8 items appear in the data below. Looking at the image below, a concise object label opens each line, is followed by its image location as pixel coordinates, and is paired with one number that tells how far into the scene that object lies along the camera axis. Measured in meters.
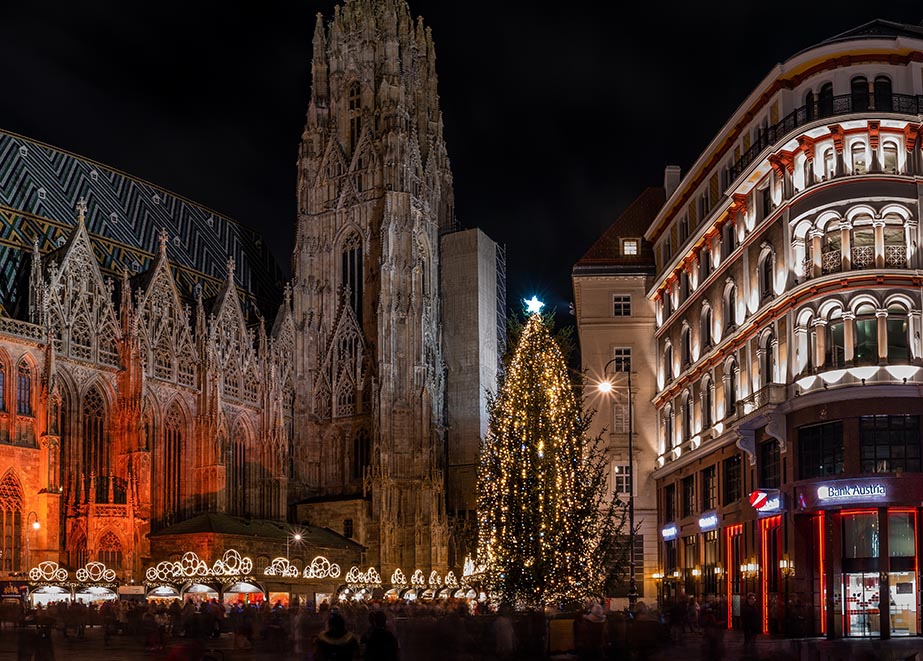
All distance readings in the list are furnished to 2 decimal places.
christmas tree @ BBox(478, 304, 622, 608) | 38.19
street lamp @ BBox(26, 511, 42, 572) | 62.47
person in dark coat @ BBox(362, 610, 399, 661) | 16.11
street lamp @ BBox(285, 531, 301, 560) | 76.06
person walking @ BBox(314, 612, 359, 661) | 16.27
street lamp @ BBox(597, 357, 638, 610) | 44.78
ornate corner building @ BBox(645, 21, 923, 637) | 38.97
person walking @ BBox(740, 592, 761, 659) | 34.77
